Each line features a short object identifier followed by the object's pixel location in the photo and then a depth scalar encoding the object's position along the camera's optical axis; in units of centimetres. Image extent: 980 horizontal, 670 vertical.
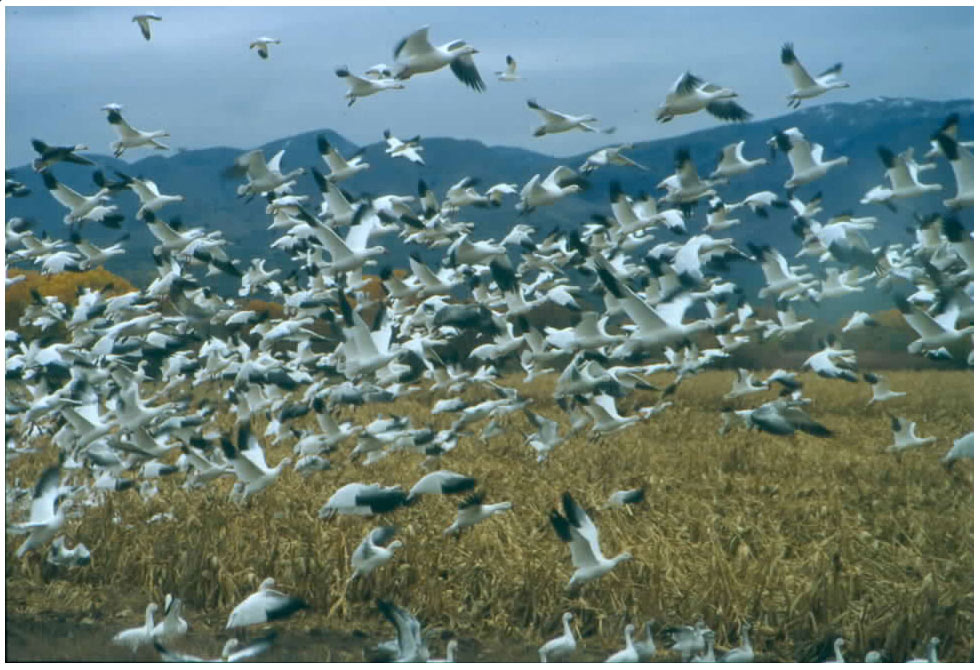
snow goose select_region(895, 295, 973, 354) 1539
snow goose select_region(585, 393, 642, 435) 1778
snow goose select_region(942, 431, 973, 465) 1389
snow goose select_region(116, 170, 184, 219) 1908
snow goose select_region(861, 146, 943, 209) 1755
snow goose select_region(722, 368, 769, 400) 2220
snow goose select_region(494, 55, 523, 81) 1792
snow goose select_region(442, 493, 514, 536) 1280
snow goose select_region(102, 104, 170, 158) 1877
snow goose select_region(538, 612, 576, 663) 1123
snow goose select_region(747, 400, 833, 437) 1412
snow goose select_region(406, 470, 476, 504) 1313
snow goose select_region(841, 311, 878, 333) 2037
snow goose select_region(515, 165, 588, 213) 1894
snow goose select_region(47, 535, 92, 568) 1334
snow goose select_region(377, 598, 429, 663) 1134
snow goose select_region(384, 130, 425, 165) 2112
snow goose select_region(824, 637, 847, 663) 1067
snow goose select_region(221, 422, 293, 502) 1437
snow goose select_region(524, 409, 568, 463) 1837
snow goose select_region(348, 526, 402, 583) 1227
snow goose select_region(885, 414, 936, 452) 1811
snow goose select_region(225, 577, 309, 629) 1166
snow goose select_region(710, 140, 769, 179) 1880
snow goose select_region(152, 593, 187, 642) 1168
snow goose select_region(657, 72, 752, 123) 1583
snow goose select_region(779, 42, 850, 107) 1645
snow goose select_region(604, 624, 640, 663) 1102
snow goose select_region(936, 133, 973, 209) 1504
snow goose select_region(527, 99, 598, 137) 1756
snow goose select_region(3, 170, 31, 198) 1892
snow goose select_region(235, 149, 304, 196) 1927
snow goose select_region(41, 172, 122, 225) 1916
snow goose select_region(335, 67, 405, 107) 1692
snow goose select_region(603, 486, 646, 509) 1399
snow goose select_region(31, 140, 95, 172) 1683
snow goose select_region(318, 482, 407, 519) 1259
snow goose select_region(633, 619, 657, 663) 1115
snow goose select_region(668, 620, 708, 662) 1122
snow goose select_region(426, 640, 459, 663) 1135
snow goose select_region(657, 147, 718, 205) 1825
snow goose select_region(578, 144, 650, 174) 1931
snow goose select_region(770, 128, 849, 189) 1842
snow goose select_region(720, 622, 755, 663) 1102
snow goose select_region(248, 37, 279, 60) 1773
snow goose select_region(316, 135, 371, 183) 1923
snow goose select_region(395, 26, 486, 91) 1538
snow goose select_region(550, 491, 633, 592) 1170
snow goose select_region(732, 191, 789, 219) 2003
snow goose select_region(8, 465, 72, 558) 1329
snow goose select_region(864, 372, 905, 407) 2109
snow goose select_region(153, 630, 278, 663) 1147
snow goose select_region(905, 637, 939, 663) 1069
